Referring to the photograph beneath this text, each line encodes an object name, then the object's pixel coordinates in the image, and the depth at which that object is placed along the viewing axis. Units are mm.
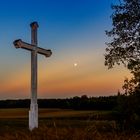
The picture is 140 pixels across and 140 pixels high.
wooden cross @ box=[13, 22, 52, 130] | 5401
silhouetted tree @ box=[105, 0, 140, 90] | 13417
